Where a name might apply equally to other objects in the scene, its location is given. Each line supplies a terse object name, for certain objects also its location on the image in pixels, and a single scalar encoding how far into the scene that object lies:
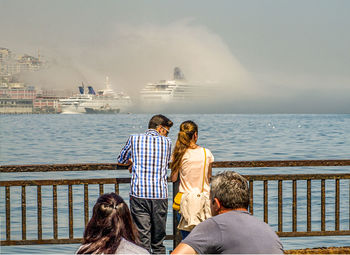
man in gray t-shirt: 5.25
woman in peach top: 9.45
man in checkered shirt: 9.69
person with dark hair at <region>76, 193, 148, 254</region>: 4.87
